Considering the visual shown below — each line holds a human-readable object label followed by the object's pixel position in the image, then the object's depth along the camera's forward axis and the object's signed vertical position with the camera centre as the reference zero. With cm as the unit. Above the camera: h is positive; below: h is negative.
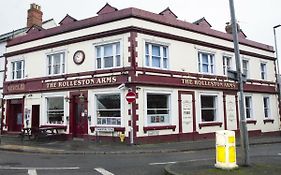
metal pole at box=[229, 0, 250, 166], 988 +48
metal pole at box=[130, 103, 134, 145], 1733 -91
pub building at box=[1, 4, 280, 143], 1839 +262
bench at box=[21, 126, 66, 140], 1962 -70
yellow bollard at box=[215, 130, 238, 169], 928 -97
